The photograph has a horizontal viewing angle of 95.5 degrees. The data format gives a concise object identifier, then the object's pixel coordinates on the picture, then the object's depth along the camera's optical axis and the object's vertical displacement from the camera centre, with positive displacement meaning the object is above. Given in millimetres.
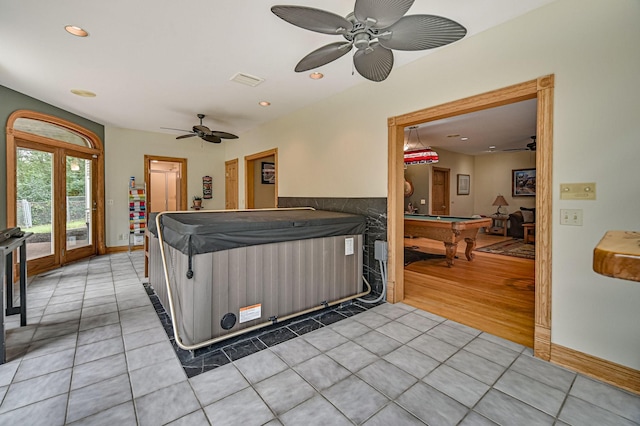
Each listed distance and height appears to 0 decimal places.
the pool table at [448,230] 4793 -370
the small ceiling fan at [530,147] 6111 +1631
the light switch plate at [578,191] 2018 +128
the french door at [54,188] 4219 +337
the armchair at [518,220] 8203 -337
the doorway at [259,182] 6699 +638
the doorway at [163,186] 9234 +717
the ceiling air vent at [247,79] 3576 +1645
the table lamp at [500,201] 8913 +234
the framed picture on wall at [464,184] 9445 +802
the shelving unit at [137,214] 6430 -132
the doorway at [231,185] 7183 +612
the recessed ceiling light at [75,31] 2555 +1590
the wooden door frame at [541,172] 2191 +282
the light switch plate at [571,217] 2074 -59
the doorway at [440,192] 8820 +515
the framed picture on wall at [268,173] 7398 +900
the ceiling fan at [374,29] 1608 +1119
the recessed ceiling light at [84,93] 4141 +1673
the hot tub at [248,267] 2227 -533
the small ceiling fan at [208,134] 4852 +1289
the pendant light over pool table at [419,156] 5980 +1088
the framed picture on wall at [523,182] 8773 +813
